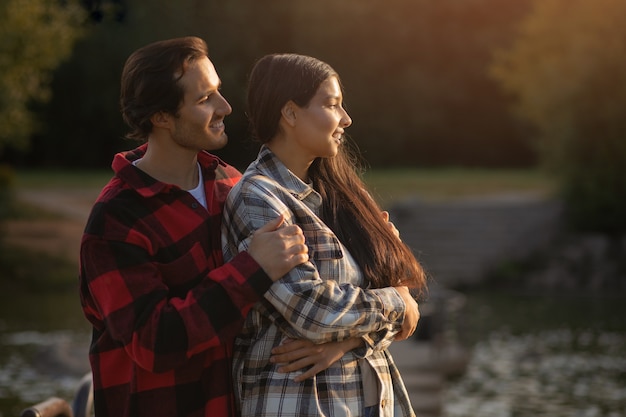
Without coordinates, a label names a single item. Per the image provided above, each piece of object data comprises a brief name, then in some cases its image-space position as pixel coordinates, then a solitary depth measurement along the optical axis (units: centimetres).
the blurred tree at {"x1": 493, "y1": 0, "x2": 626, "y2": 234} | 2312
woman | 294
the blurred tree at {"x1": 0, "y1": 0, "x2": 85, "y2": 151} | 2145
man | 286
